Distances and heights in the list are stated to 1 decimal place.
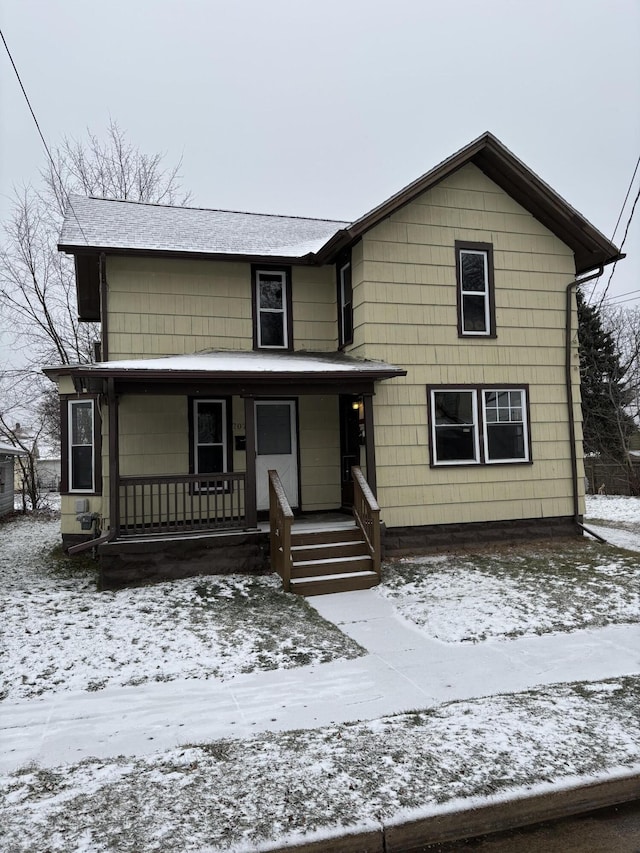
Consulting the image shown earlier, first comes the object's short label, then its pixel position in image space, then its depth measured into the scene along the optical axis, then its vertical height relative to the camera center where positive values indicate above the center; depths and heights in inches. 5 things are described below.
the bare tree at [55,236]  887.1 +325.7
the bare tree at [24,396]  877.8 +98.4
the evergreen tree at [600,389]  1007.0 +92.4
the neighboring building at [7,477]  794.7 -29.4
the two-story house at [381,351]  402.6 +68.2
